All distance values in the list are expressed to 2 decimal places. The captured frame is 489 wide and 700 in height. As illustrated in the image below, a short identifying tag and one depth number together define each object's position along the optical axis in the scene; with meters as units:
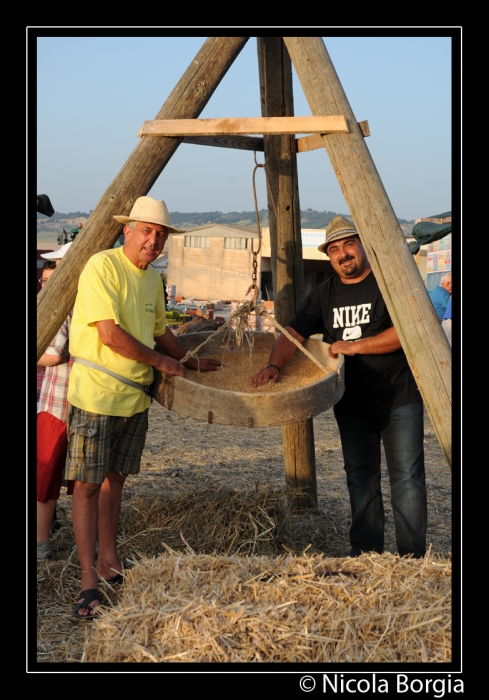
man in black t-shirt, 4.17
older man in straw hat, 3.62
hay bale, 2.73
